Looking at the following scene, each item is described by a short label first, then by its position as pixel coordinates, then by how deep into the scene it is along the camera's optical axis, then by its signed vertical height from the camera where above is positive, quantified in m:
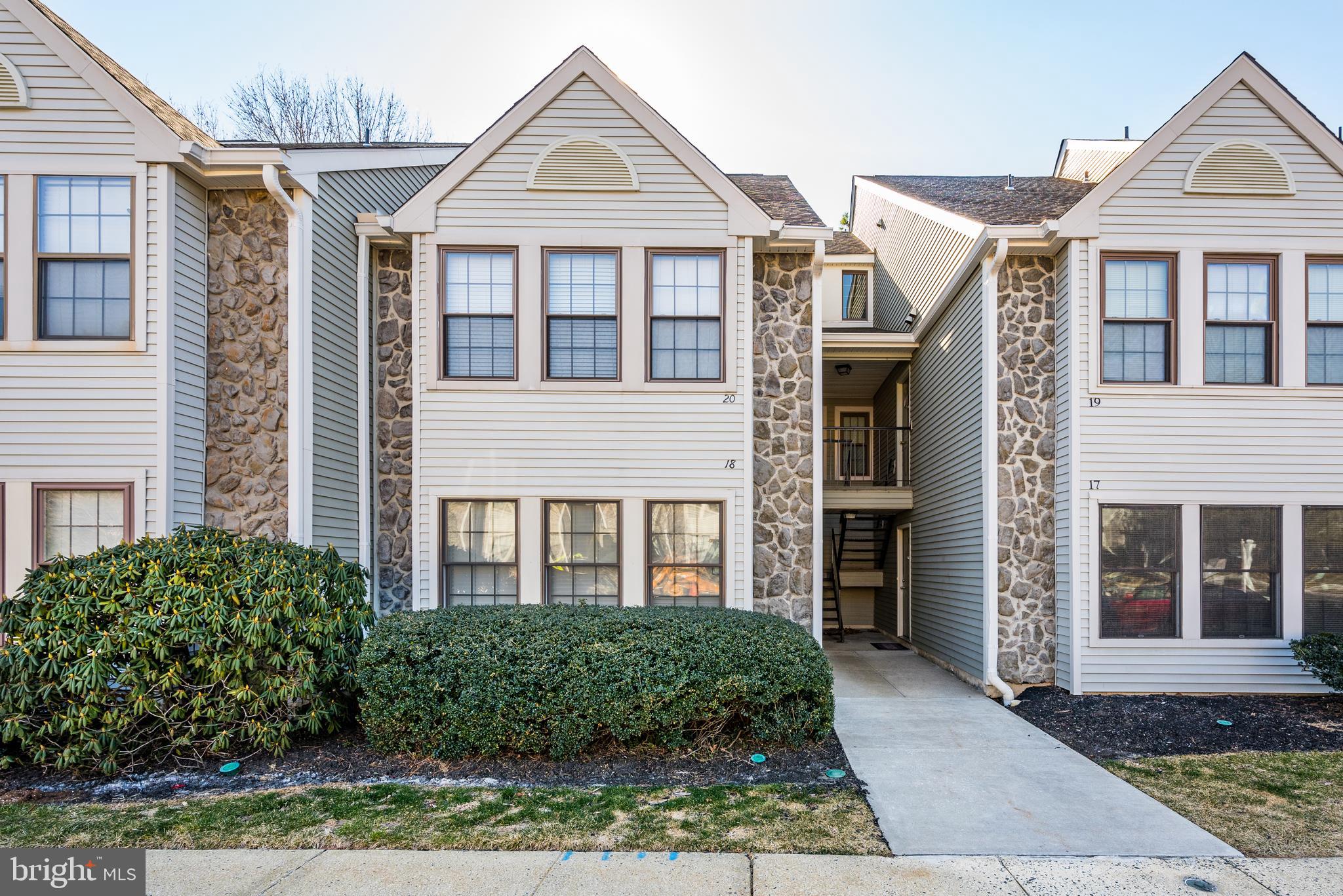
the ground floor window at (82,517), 7.80 -0.62
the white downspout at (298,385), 8.28 +0.74
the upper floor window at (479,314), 8.92 +1.60
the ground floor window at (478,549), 8.87 -1.05
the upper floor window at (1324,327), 9.02 +1.52
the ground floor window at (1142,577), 8.88 -1.33
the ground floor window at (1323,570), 8.85 -1.24
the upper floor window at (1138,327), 9.11 +1.52
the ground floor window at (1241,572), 8.88 -1.27
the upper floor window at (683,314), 8.98 +1.62
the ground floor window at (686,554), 8.87 -1.09
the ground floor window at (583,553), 8.86 -1.08
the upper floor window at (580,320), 8.95 +1.55
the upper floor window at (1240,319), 9.07 +1.60
